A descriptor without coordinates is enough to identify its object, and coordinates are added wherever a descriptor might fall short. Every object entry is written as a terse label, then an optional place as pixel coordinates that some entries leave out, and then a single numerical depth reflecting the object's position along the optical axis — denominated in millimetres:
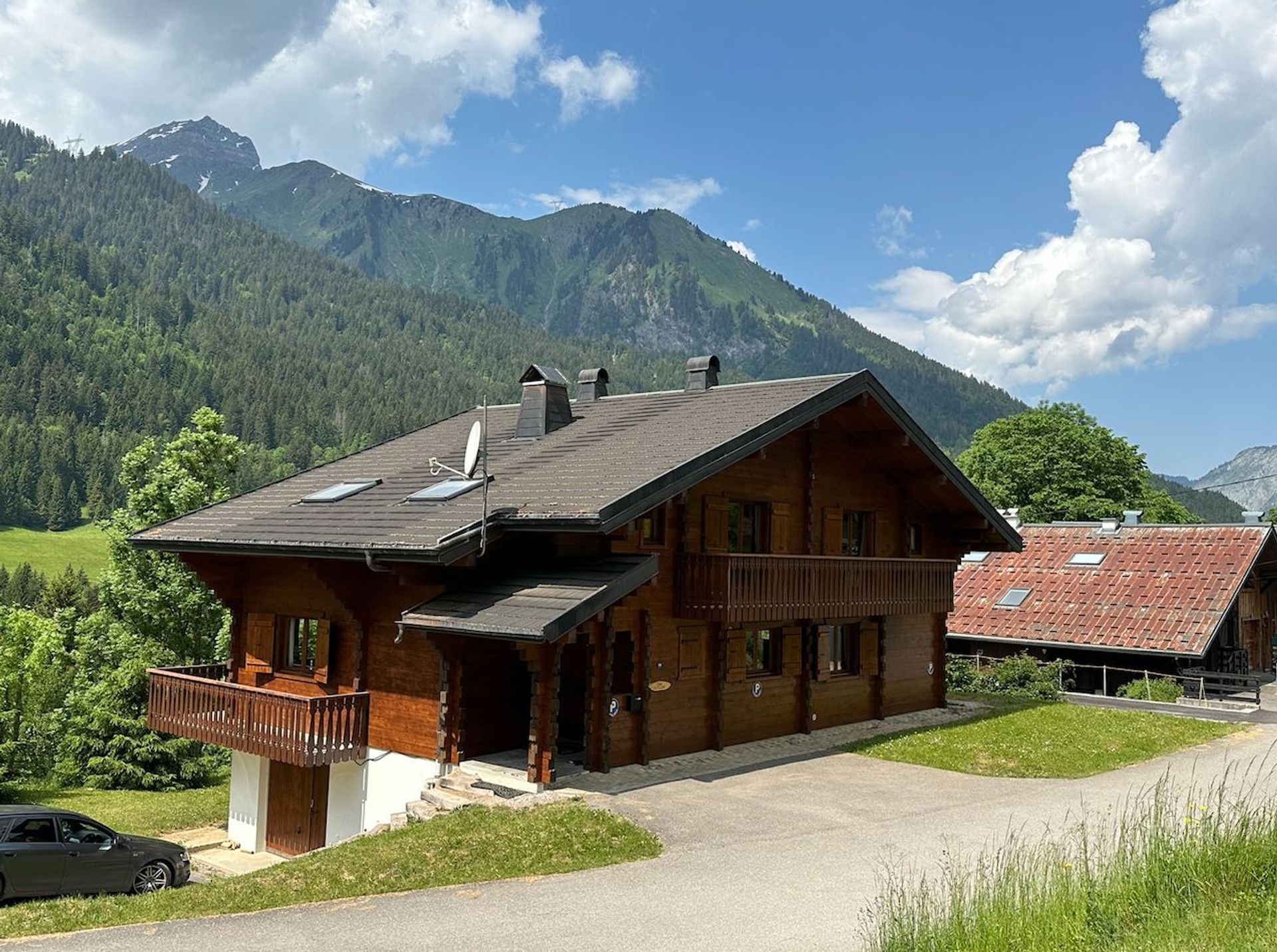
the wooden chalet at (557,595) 15156
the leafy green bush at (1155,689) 27641
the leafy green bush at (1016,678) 28172
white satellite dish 16250
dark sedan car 12086
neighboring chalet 29219
